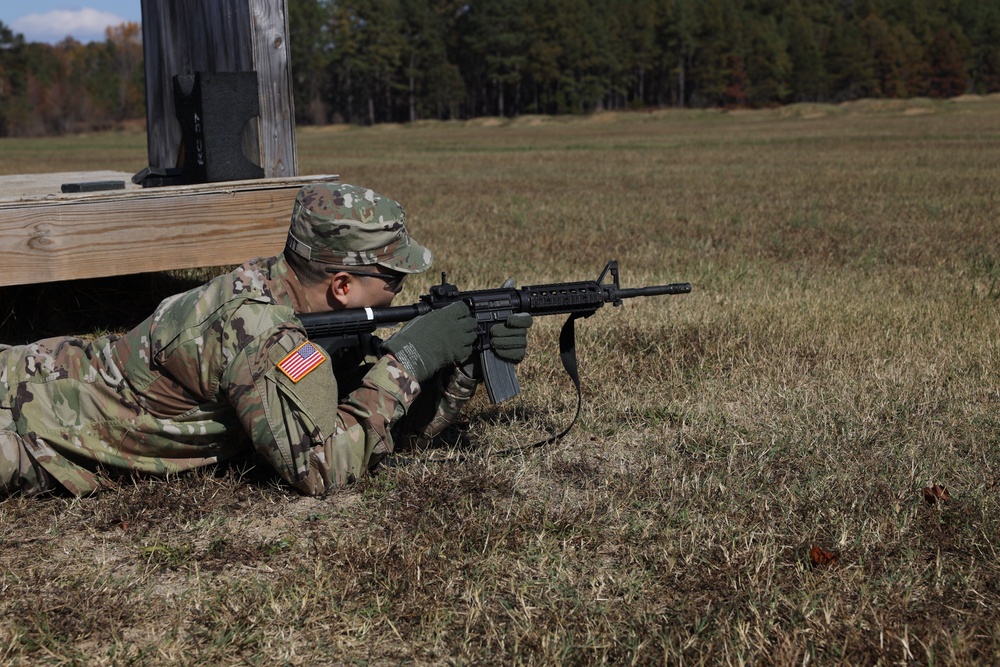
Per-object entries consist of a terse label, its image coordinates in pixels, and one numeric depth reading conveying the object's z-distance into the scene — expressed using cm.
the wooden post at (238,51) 596
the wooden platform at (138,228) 519
